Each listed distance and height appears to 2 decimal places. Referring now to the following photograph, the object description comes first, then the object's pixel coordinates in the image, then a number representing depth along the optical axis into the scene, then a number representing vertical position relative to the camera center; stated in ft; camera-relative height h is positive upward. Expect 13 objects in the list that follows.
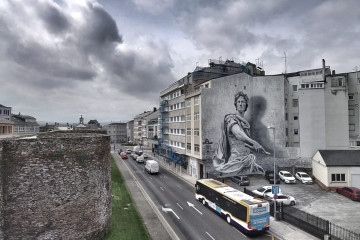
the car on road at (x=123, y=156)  228.59 -27.66
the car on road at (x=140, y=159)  201.46 -27.09
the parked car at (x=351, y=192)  94.85 -28.11
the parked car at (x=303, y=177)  123.65 -27.64
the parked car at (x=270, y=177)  124.82 -27.67
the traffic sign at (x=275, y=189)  74.21 -19.94
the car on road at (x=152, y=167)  149.89 -25.45
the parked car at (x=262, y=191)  93.18 -26.41
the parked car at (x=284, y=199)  87.25 -27.26
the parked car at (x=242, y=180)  118.73 -27.64
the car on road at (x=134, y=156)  219.00 -27.06
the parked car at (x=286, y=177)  122.82 -26.79
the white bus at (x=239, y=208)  62.64 -23.99
